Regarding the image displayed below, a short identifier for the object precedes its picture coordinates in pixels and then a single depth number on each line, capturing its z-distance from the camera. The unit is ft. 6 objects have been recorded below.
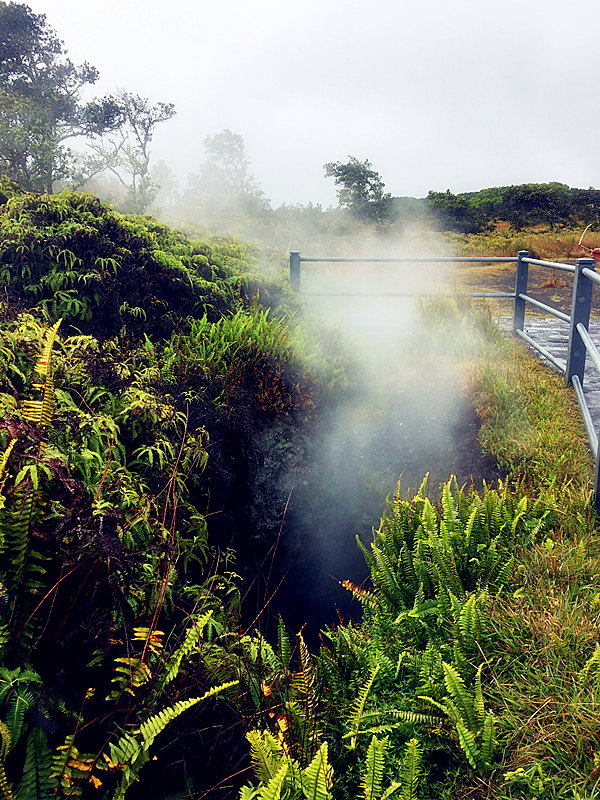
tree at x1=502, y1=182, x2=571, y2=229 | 99.40
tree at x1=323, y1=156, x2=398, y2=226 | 87.60
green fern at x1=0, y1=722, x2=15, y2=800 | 5.26
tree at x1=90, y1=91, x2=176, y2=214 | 70.54
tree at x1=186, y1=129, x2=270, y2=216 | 98.29
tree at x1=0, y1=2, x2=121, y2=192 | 57.21
